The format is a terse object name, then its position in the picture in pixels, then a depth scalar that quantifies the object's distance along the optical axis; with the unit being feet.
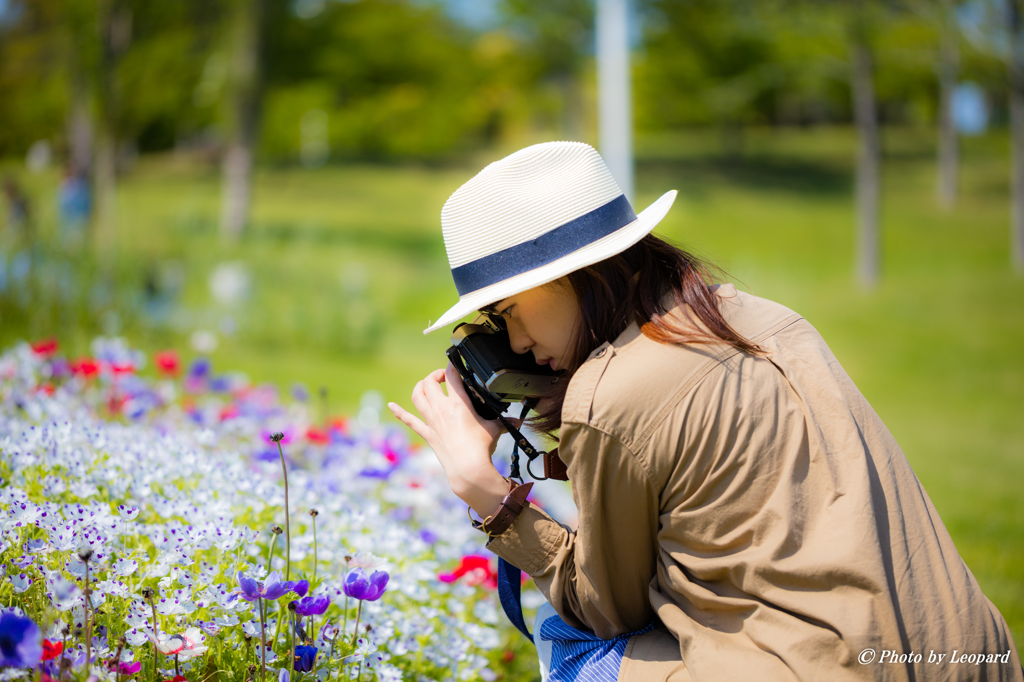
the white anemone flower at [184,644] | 4.20
